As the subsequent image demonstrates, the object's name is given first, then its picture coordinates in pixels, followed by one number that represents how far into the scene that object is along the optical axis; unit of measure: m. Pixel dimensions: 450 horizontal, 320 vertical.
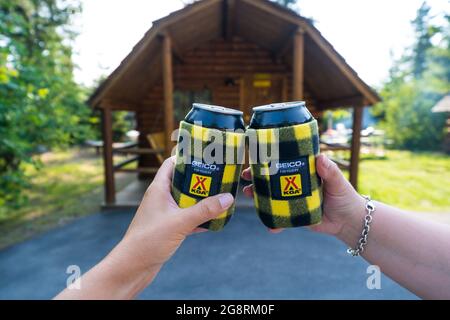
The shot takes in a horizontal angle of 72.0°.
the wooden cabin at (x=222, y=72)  5.95
